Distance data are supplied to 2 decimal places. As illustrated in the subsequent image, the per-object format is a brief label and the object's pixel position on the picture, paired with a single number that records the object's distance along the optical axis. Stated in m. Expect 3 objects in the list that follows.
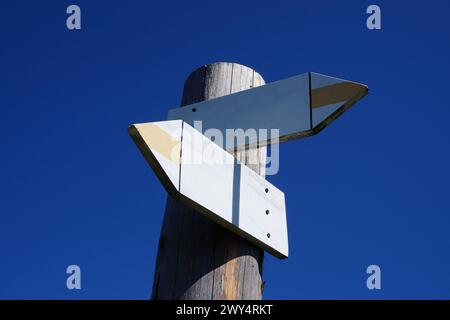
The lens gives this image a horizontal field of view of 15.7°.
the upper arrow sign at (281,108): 3.69
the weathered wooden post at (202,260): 3.57
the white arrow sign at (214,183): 3.49
